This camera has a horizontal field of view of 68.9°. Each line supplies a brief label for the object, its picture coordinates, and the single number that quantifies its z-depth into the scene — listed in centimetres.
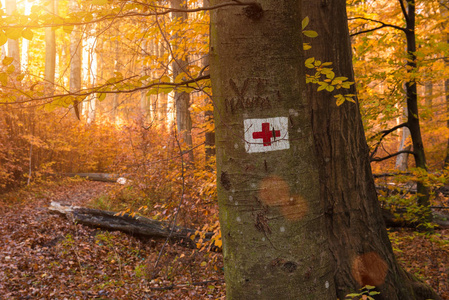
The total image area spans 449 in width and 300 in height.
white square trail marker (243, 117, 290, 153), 153
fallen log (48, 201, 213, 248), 597
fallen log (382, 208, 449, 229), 539
